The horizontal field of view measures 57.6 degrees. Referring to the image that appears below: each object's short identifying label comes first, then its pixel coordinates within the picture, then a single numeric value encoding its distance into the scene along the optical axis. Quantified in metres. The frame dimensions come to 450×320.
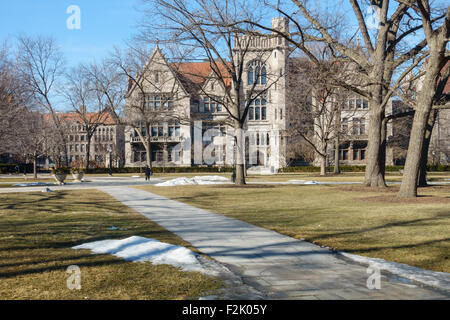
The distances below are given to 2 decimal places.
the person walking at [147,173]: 33.91
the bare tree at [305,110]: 33.97
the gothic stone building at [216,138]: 56.66
